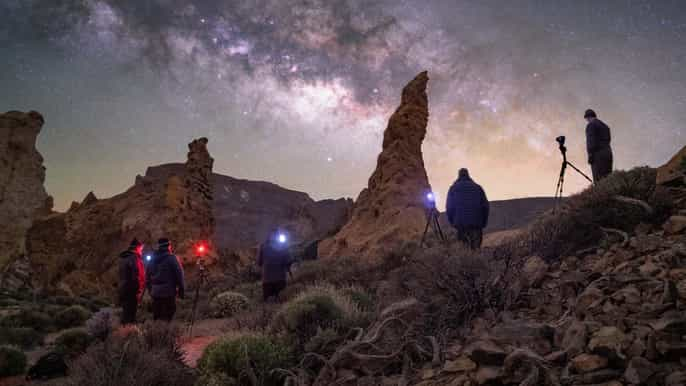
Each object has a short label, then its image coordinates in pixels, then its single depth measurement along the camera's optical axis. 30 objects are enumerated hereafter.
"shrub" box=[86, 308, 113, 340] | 8.31
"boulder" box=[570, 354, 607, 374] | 2.41
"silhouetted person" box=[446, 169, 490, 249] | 8.29
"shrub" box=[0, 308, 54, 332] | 14.09
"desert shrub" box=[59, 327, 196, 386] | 4.44
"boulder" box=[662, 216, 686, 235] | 4.53
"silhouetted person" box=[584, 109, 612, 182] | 9.02
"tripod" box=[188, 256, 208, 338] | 9.08
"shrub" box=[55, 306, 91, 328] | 15.23
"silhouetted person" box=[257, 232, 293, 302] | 10.76
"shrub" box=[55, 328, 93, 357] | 8.23
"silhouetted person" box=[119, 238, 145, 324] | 9.81
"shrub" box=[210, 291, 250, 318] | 12.75
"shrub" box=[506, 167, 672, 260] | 5.52
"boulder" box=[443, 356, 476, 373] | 2.92
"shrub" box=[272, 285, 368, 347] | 5.66
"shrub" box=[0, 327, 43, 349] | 11.40
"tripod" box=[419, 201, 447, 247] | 10.50
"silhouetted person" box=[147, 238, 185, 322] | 8.81
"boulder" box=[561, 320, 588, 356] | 2.67
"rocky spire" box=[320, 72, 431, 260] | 19.55
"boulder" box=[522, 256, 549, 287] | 4.61
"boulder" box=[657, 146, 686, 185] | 6.29
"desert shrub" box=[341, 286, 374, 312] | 7.23
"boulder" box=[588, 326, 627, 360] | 2.41
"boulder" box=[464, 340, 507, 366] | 2.80
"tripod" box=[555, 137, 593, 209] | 8.90
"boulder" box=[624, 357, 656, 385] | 2.14
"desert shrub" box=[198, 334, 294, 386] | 4.84
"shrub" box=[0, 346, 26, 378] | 8.23
